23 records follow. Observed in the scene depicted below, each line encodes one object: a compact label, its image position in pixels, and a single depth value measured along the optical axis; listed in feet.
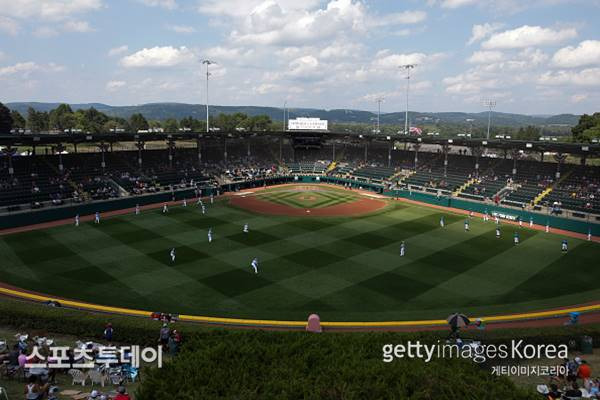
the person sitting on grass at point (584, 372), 46.60
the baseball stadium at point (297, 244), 76.43
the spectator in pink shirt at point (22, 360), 47.55
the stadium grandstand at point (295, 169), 167.43
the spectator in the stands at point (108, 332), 58.54
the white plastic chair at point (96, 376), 45.46
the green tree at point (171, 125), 533.75
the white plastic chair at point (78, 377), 45.83
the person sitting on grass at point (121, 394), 36.44
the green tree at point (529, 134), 475.31
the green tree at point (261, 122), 535.19
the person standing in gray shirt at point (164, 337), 56.95
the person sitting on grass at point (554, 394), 40.24
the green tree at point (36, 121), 446.19
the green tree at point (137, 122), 492.62
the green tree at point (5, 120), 306.55
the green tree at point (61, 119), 428.48
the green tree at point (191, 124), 521.20
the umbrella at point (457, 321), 55.57
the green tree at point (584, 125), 328.56
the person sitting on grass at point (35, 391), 38.58
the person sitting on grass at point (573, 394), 39.99
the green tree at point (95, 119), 440.45
